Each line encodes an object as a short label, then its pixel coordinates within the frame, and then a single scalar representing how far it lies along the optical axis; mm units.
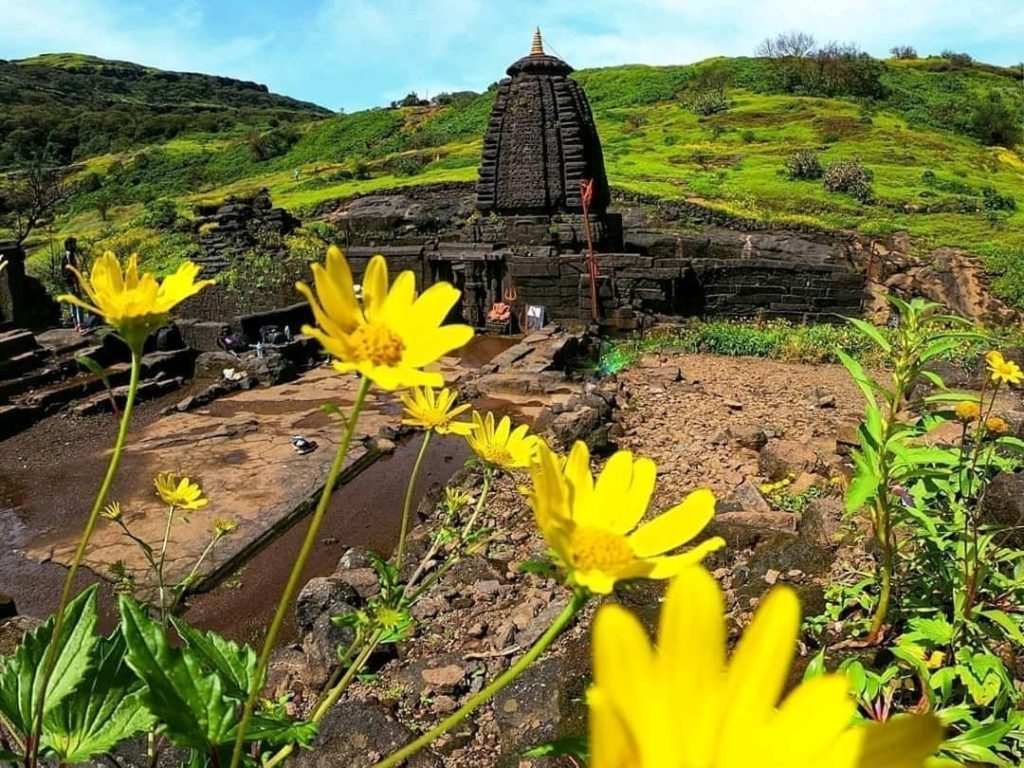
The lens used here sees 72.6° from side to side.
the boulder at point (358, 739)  2148
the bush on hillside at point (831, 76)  34781
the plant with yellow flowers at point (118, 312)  659
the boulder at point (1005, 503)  2473
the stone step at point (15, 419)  7309
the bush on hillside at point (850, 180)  21703
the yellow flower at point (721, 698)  329
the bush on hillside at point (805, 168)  23578
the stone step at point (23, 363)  8148
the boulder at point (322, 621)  2934
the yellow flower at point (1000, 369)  1870
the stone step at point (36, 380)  7875
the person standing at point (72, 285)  10492
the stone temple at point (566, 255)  12211
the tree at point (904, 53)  48288
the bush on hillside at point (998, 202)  19719
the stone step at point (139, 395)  7871
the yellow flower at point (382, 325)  584
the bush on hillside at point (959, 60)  41469
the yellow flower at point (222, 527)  1464
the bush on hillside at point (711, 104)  33156
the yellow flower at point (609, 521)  522
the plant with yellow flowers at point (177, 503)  1016
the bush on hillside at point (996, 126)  29297
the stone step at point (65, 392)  7787
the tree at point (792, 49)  45500
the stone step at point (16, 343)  8383
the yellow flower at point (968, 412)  1910
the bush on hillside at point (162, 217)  22125
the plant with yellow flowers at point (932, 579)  1446
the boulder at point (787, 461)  4426
